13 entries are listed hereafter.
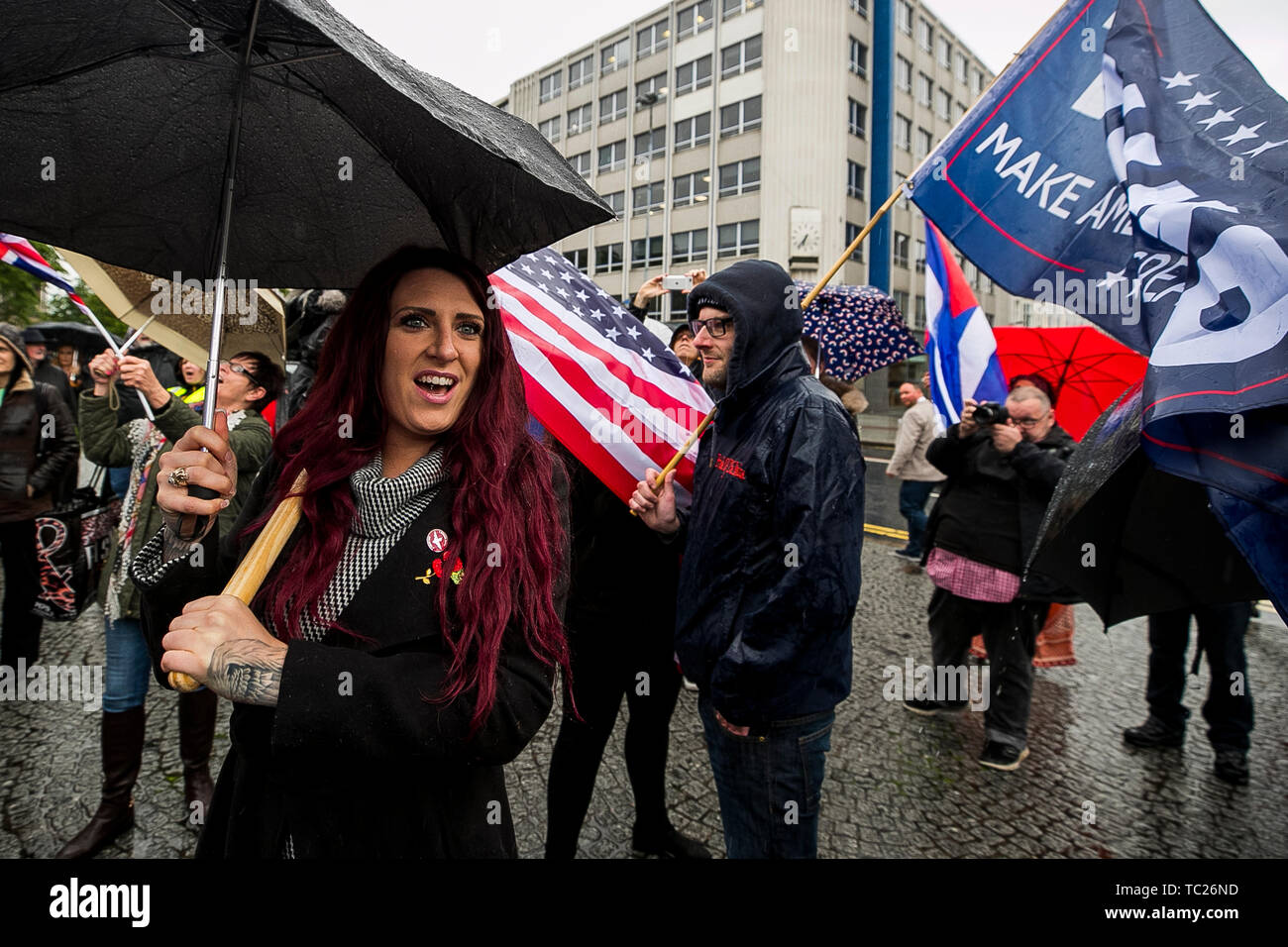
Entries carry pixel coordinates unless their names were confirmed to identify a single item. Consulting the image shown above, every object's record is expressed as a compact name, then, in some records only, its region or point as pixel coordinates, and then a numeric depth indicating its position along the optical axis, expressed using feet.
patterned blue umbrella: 20.49
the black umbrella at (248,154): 4.41
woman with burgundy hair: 4.10
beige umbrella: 7.97
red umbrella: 15.00
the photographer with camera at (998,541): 12.76
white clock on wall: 105.50
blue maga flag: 4.81
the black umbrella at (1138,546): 7.01
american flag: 9.04
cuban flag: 14.39
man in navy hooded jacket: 6.77
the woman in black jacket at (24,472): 13.48
